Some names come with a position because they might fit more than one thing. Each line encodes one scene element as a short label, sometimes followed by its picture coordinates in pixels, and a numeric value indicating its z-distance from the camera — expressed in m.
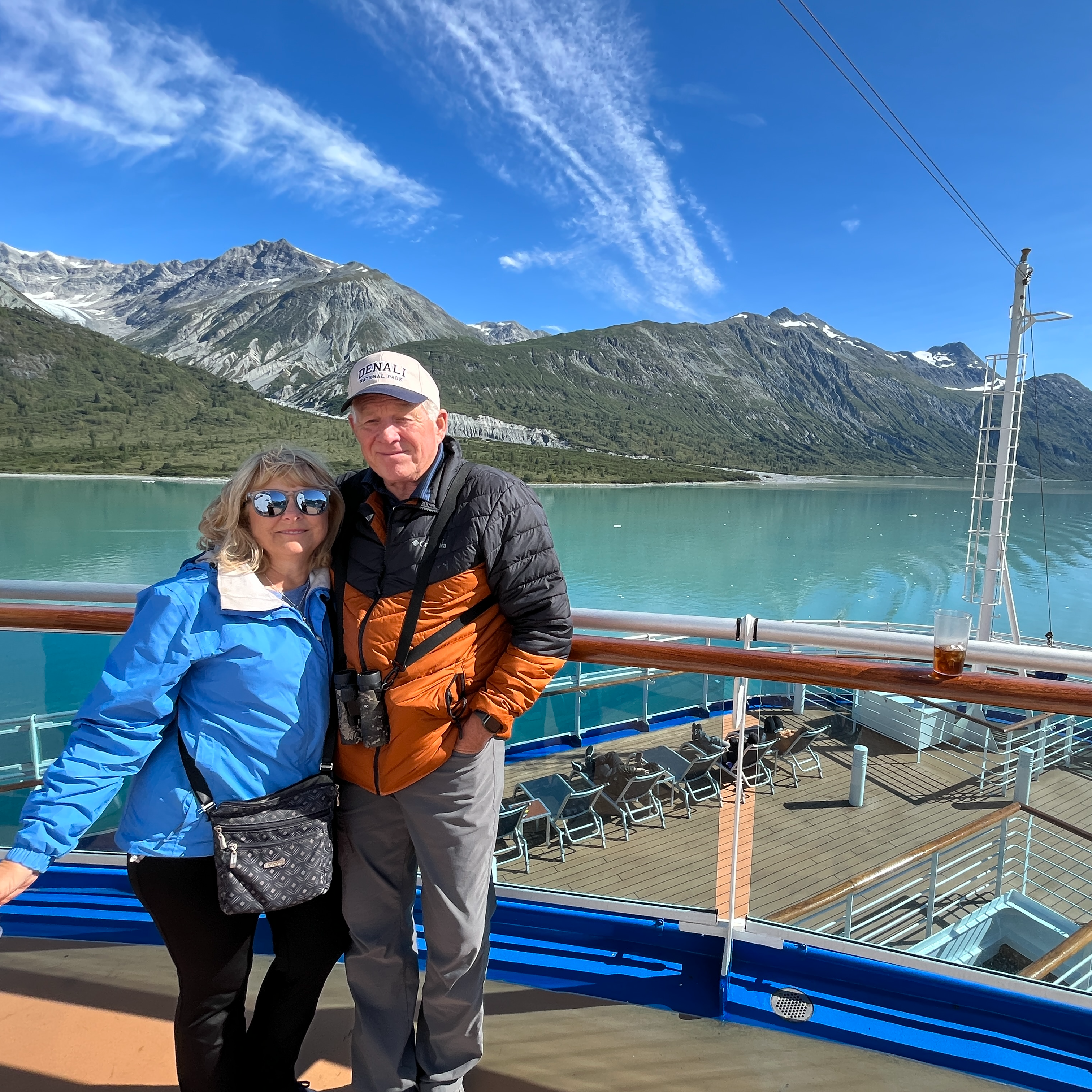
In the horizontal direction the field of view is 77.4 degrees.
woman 0.96
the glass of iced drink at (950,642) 1.21
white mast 10.82
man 1.11
